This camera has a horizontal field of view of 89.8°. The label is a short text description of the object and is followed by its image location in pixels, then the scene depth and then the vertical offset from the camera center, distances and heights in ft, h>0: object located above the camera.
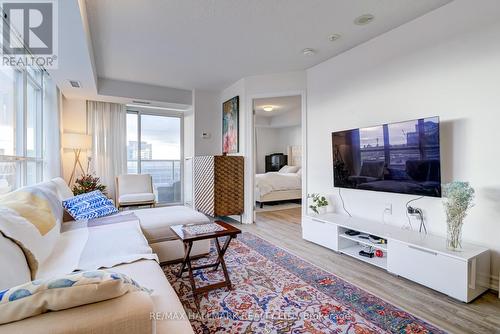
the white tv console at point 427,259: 6.17 -2.60
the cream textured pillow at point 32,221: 4.03 -1.00
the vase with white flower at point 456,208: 6.52 -1.13
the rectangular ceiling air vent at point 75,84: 12.28 +4.25
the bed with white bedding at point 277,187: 18.97 -1.62
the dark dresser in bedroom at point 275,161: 27.32 +0.59
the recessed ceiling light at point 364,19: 8.22 +4.91
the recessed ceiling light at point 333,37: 9.45 +4.93
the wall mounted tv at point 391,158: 7.55 +0.28
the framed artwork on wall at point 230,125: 15.25 +2.66
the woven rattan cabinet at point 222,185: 14.17 -1.06
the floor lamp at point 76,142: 14.35 +1.48
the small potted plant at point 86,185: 14.75 -1.05
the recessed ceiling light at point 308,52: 10.73 +4.98
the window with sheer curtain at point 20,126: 7.83 +1.53
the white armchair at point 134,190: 14.96 -1.47
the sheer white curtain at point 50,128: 12.46 +1.99
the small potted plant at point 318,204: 11.23 -1.69
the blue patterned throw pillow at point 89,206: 8.95 -1.45
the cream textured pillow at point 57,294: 2.41 -1.29
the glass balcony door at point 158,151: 18.47 +1.24
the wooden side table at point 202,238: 6.55 -2.05
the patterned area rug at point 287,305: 5.43 -3.44
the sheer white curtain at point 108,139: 16.60 +1.92
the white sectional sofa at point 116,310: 2.39 -1.53
